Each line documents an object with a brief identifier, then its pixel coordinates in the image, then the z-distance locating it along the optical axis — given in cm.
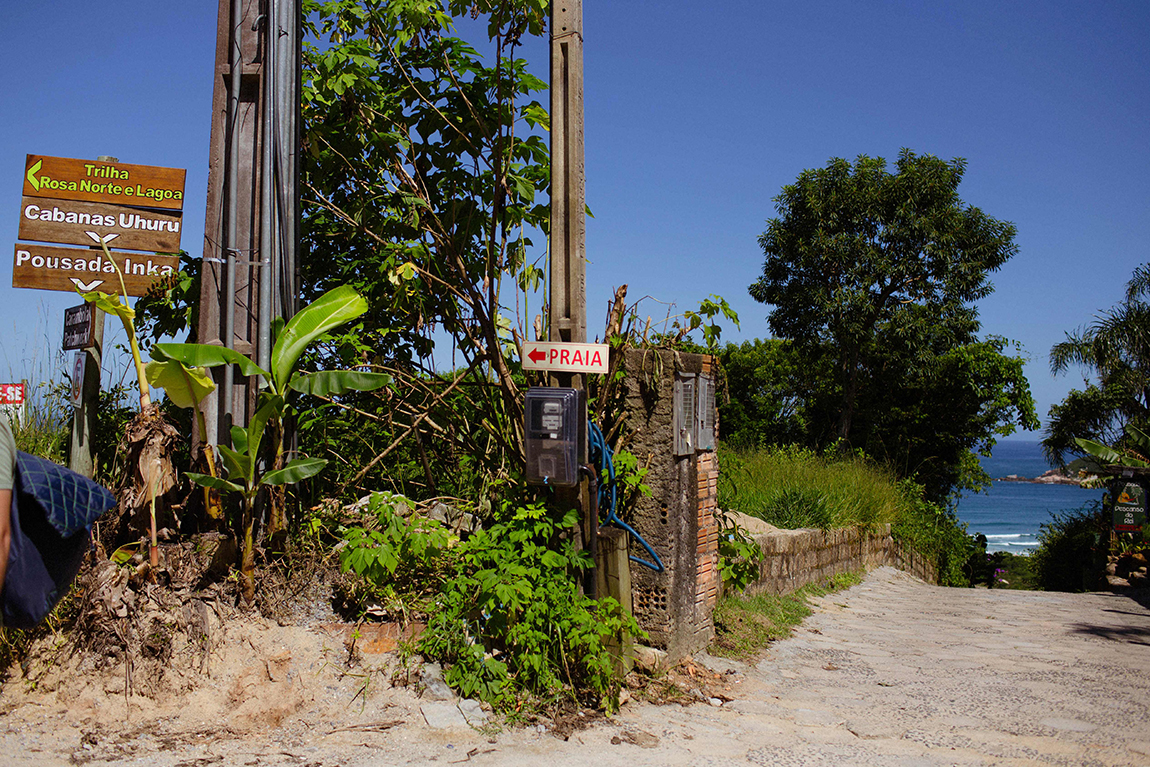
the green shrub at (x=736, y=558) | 631
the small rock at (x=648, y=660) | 522
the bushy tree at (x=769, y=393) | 2375
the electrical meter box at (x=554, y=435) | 495
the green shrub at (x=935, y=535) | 1529
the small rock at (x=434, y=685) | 453
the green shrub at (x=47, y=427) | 634
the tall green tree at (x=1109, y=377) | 1909
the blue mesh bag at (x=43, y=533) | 238
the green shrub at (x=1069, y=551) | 1712
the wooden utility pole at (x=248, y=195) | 580
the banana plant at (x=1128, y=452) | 1578
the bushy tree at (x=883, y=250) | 1970
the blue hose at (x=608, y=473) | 539
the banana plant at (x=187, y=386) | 472
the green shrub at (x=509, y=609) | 457
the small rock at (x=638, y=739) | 428
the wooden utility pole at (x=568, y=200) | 526
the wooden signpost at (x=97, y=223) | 627
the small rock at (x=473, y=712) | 436
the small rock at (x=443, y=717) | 429
